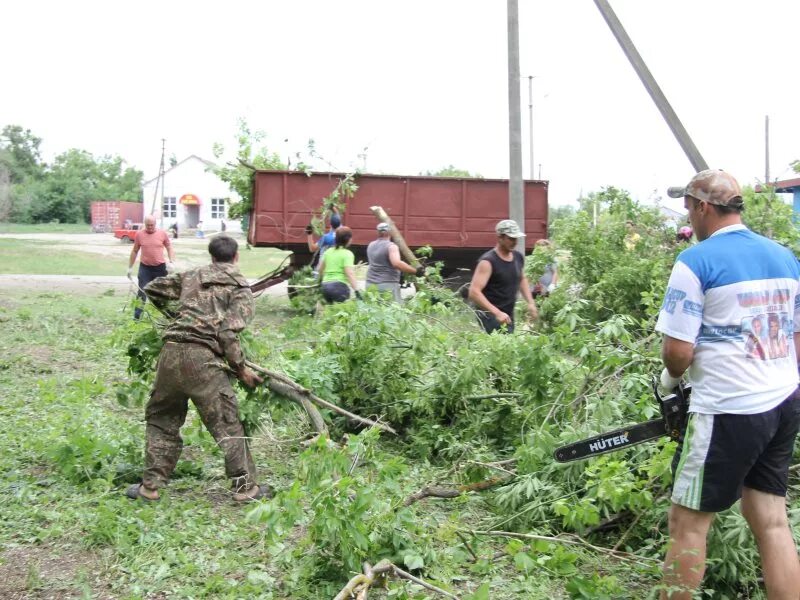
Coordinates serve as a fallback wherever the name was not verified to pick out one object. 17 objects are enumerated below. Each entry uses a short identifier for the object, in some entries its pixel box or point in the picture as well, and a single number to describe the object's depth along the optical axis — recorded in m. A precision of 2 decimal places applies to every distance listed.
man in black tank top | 7.55
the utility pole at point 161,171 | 61.44
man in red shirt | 12.22
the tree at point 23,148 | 91.32
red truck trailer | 15.09
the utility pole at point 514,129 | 13.77
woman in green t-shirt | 10.59
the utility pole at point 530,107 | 42.32
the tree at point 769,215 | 8.84
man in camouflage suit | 5.02
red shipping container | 66.12
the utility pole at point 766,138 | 42.16
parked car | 49.31
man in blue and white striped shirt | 3.25
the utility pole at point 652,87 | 9.43
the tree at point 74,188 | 70.12
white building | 66.12
